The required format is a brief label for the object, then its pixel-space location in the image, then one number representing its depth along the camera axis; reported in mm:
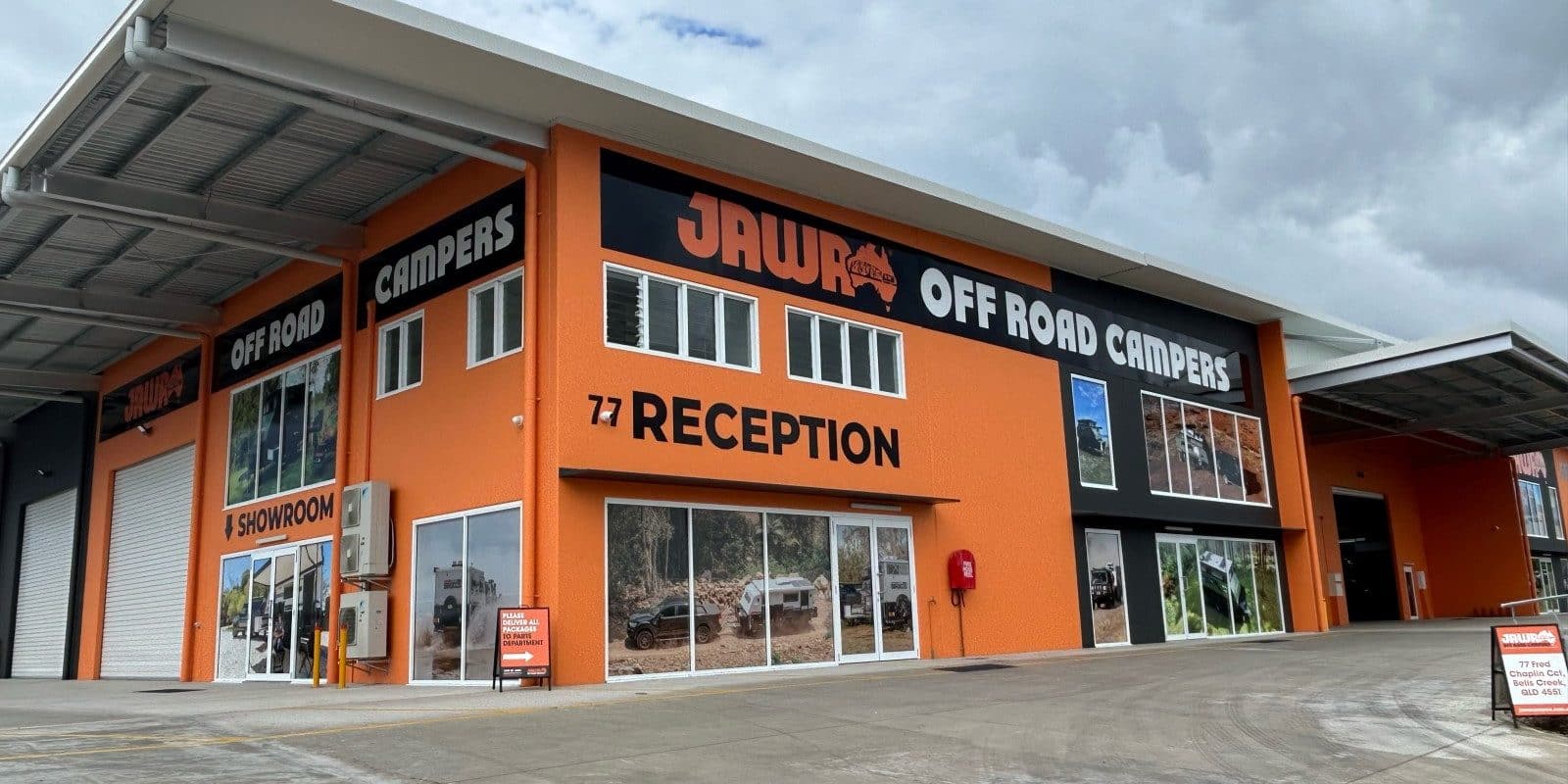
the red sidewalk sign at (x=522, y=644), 12883
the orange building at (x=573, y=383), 14008
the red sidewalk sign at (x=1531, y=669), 9227
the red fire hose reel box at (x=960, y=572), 17938
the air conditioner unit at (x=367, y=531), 15773
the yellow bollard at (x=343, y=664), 15641
